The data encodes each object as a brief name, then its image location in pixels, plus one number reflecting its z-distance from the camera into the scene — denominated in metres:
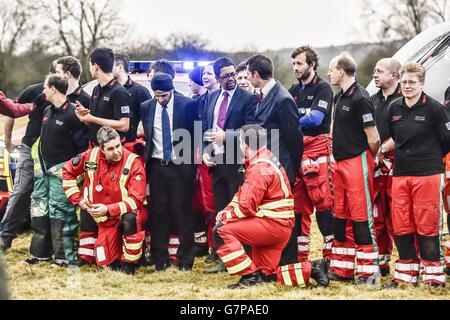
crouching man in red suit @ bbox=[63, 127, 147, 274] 8.12
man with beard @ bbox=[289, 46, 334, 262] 8.16
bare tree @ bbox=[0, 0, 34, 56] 40.94
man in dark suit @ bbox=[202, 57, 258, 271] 8.17
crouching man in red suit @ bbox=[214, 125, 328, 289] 7.22
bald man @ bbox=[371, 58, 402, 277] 7.98
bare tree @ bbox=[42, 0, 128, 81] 39.88
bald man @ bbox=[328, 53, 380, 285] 7.48
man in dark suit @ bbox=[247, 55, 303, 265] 7.61
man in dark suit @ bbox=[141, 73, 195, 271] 8.39
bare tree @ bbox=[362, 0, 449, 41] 49.44
